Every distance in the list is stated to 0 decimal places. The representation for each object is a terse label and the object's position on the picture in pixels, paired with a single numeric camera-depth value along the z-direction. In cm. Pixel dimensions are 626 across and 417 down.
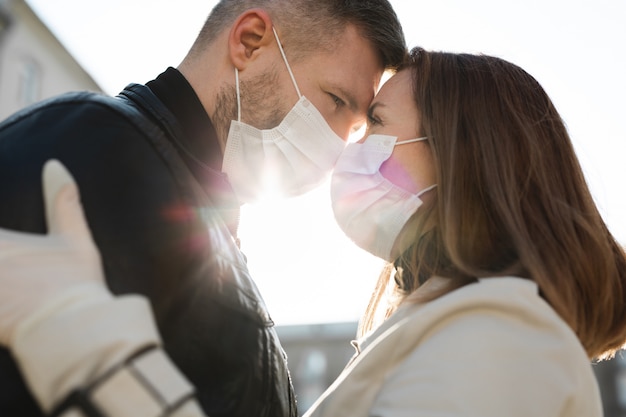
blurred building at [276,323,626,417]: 1703
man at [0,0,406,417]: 66
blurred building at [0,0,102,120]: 1209
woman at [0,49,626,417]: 61
